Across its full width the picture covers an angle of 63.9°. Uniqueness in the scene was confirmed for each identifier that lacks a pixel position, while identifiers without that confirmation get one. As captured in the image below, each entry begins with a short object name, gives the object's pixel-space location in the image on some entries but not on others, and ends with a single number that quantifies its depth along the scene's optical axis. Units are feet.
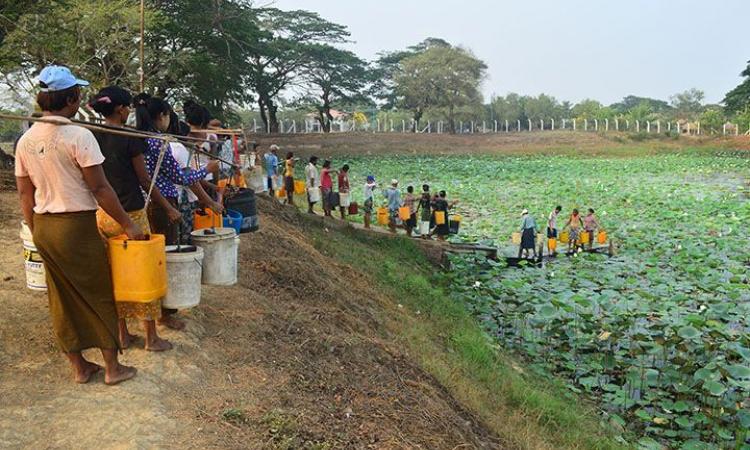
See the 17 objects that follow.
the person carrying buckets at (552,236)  41.91
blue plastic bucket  17.10
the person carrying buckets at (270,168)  39.52
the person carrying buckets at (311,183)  38.64
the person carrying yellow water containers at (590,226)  43.21
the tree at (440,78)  144.36
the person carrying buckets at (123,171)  11.11
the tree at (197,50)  54.29
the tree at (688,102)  235.63
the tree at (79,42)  33.17
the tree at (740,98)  128.98
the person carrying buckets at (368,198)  40.57
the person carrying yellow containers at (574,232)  42.24
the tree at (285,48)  112.98
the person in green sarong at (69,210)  9.63
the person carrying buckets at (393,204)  41.29
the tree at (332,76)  120.26
